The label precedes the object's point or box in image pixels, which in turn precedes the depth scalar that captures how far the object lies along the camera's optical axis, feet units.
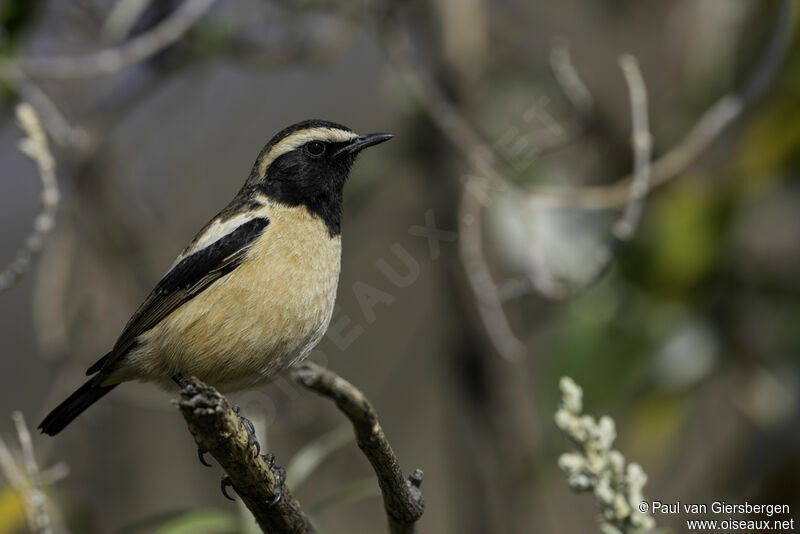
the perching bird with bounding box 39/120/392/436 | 22.16
